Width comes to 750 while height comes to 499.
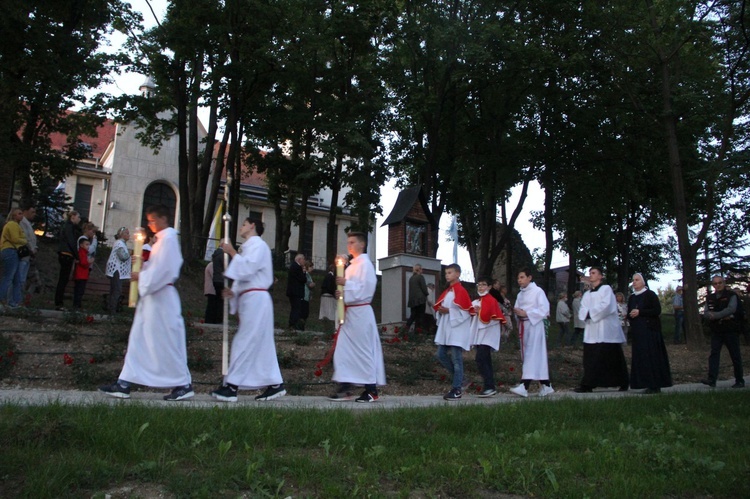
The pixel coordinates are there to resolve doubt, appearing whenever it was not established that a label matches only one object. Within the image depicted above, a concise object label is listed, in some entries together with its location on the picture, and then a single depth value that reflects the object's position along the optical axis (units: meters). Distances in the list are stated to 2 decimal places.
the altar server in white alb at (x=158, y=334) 8.31
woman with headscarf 12.79
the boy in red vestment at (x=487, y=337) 11.60
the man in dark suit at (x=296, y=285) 17.08
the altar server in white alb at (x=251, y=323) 8.84
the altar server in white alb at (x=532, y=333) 12.21
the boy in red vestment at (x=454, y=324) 11.31
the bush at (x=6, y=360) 10.01
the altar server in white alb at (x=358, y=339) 9.81
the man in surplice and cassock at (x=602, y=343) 12.93
